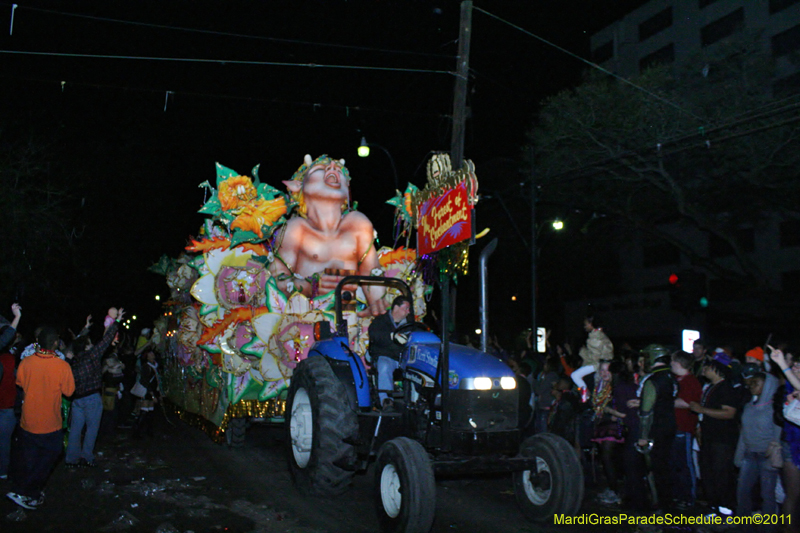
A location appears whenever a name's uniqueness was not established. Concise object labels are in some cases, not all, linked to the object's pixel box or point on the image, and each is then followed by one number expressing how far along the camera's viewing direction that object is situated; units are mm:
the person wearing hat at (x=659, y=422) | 6746
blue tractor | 5633
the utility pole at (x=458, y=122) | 5914
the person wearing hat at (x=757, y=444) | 6031
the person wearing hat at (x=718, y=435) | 6633
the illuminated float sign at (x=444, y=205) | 6051
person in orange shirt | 6727
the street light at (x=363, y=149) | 15414
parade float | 9008
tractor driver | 7074
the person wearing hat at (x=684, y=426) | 7223
